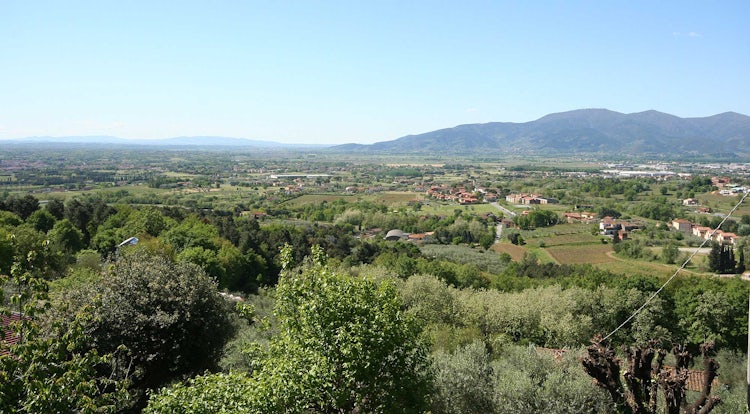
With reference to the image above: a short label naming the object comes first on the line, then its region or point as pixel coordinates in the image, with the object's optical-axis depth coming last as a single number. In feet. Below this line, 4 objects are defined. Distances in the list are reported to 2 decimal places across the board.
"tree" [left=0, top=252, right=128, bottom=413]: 15.78
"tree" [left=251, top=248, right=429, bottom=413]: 22.76
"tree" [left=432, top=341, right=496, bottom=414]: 34.94
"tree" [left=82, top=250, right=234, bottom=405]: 38.47
